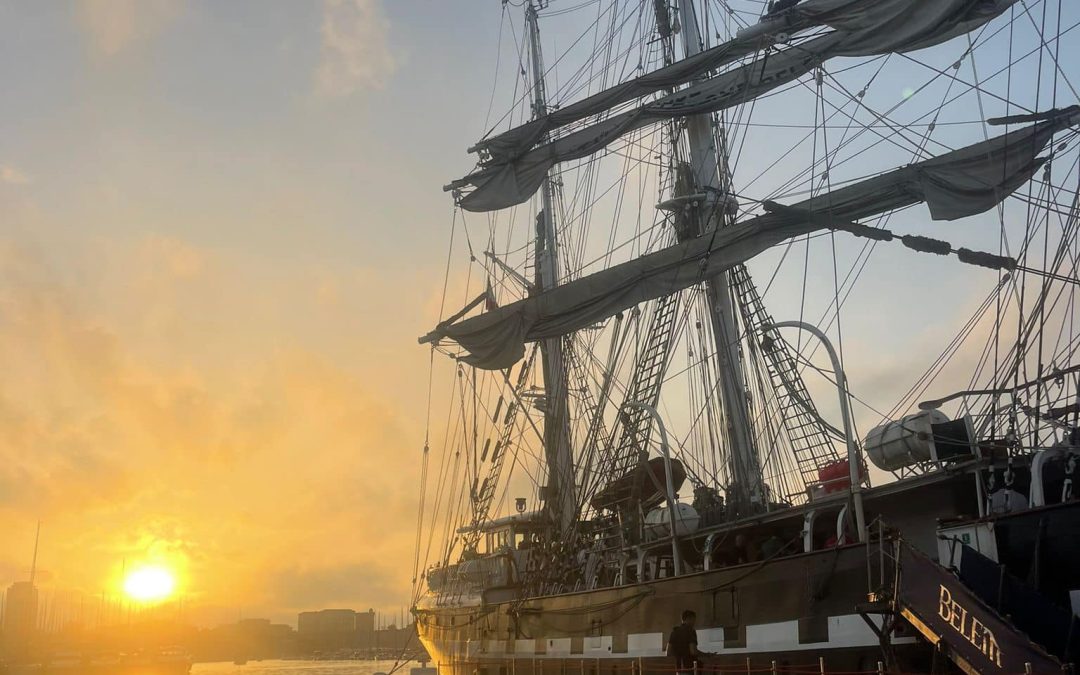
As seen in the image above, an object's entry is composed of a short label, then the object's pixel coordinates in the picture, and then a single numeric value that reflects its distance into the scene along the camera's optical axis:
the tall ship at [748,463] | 10.68
